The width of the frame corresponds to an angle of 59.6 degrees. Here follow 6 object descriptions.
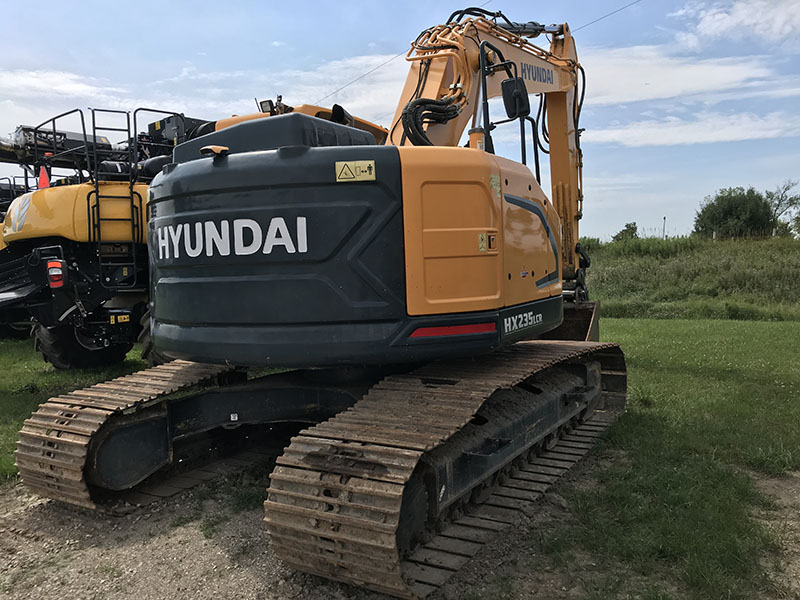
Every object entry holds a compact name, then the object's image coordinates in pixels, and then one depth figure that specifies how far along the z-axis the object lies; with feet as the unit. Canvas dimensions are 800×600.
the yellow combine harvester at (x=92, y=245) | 26.35
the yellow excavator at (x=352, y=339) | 10.61
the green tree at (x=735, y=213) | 117.29
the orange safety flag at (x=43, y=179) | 29.68
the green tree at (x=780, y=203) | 123.95
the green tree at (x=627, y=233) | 95.89
